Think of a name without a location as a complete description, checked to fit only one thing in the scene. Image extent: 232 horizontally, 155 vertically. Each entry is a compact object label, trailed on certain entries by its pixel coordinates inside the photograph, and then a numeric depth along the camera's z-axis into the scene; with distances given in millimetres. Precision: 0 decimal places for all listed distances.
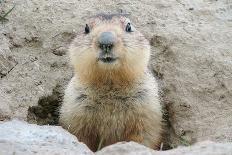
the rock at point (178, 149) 5133
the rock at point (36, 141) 5185
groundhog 7482
